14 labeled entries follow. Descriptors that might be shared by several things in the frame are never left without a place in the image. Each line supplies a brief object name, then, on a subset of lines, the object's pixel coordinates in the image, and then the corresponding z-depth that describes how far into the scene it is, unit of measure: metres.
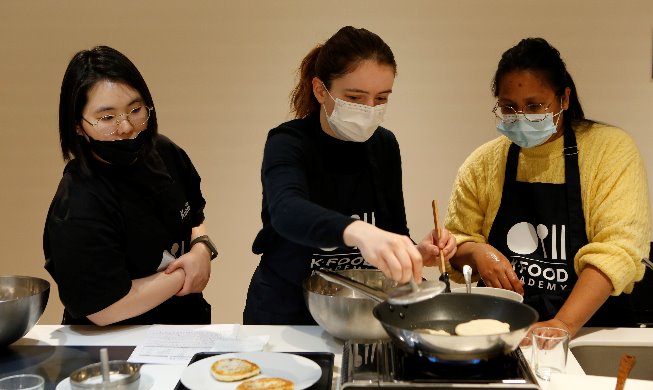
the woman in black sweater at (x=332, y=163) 1.76
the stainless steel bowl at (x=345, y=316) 1.50
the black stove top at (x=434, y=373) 1.17
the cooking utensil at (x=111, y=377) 1.35
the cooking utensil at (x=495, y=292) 1.60
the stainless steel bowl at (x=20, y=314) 1.59
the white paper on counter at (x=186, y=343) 1.60
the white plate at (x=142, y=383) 1.40
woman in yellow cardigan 1.74
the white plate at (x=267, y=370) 1.35
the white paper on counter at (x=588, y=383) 1.29
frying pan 1.18
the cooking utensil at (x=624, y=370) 1.17
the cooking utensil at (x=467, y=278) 1.59
